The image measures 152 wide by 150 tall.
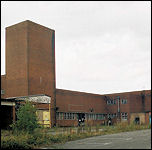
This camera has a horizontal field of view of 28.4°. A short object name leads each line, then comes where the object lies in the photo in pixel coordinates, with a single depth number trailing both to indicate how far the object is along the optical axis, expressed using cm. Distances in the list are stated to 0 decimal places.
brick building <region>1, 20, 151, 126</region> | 4516
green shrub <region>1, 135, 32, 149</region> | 1642
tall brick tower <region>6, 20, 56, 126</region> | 4503
